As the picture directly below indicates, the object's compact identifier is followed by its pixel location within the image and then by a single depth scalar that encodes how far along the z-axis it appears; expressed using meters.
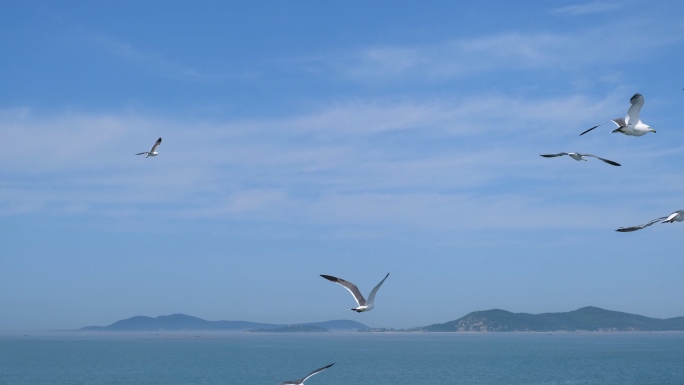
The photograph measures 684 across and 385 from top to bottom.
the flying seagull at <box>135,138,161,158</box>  42.02
